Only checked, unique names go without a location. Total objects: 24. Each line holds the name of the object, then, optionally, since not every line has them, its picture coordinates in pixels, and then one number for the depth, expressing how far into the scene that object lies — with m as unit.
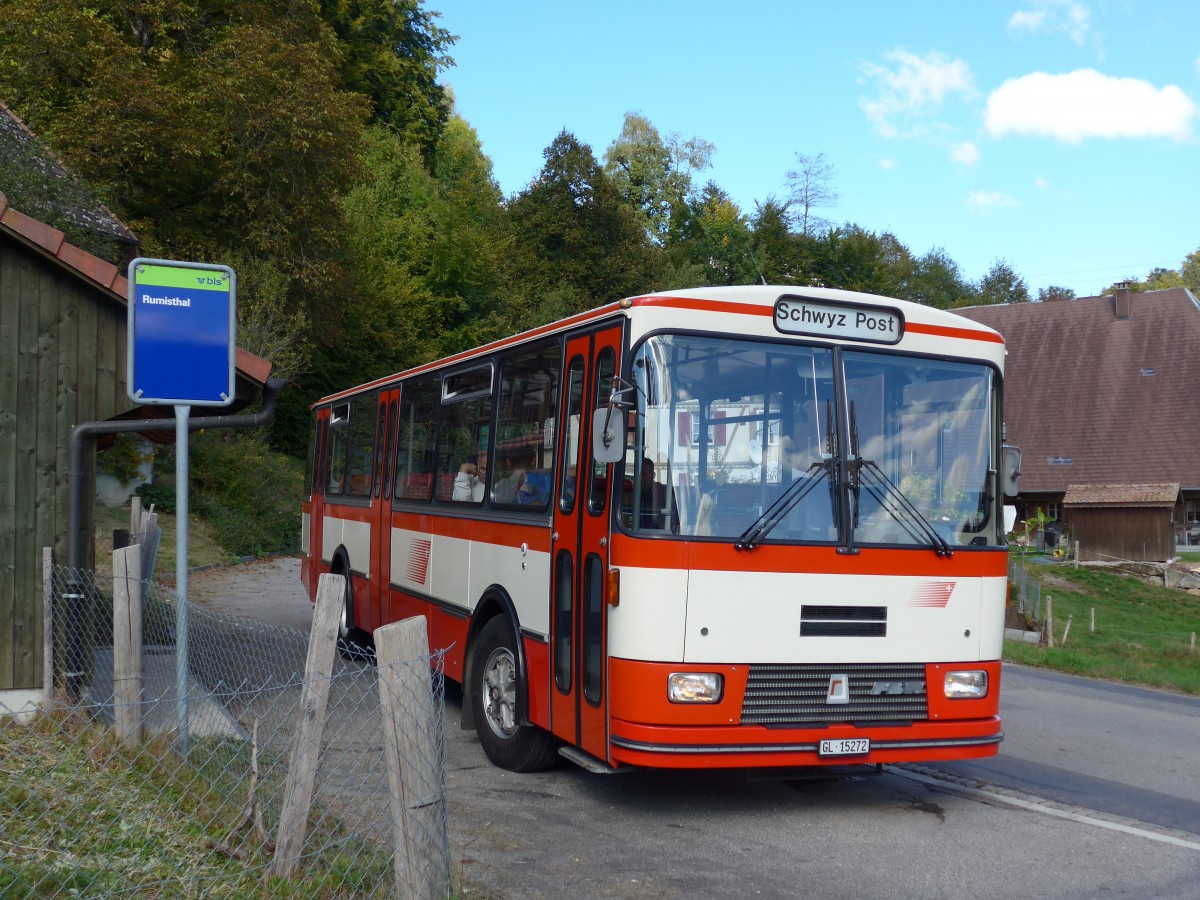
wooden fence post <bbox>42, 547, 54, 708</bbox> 7.81
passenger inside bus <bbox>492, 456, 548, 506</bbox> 8.25
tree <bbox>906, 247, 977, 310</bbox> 81.75
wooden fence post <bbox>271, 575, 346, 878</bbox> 4.95
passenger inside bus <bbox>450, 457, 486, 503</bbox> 9.54
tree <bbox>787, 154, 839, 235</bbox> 61.62
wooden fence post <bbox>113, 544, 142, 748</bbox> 6.69
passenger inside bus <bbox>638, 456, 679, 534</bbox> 6.83
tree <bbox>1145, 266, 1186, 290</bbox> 78.52
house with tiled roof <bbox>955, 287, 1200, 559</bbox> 49.59
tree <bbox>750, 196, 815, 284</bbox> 60.19
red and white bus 6.80
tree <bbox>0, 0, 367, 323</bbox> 28.61
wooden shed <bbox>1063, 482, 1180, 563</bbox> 48.19
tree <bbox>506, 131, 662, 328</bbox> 56.47
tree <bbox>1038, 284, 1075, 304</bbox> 85.69
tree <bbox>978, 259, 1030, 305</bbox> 86.12
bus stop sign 6.20
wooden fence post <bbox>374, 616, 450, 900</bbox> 4.57
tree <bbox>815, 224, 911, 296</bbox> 60.38
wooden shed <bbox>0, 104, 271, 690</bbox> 8.37
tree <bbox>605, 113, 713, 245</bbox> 77.44
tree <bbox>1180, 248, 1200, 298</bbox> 77.93
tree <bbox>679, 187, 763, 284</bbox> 65.25
